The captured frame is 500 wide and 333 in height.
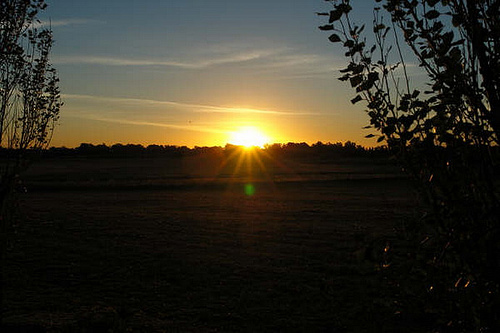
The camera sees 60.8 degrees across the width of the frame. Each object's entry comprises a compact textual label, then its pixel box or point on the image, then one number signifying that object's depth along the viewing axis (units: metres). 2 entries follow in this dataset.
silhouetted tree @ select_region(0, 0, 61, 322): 6.03
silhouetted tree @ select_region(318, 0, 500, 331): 2.68
